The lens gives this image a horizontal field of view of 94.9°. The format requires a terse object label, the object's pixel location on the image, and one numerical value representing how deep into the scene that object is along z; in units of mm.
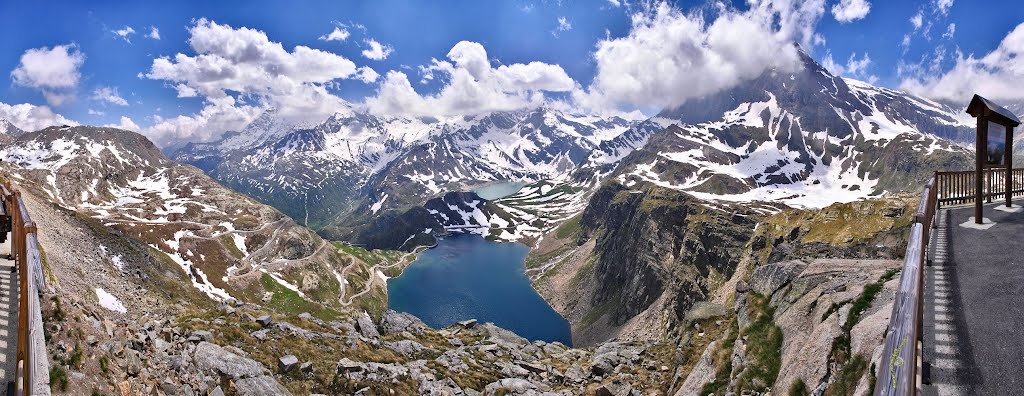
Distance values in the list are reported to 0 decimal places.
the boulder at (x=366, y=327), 41700
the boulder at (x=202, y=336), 26275
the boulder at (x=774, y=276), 24039
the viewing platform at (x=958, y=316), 7262
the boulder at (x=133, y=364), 17062
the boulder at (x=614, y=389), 28875
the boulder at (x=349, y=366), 28016
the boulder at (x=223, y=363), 23625
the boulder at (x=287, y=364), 26859
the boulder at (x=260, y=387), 22956
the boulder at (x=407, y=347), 37656
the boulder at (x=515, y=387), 31566
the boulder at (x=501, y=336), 48931
